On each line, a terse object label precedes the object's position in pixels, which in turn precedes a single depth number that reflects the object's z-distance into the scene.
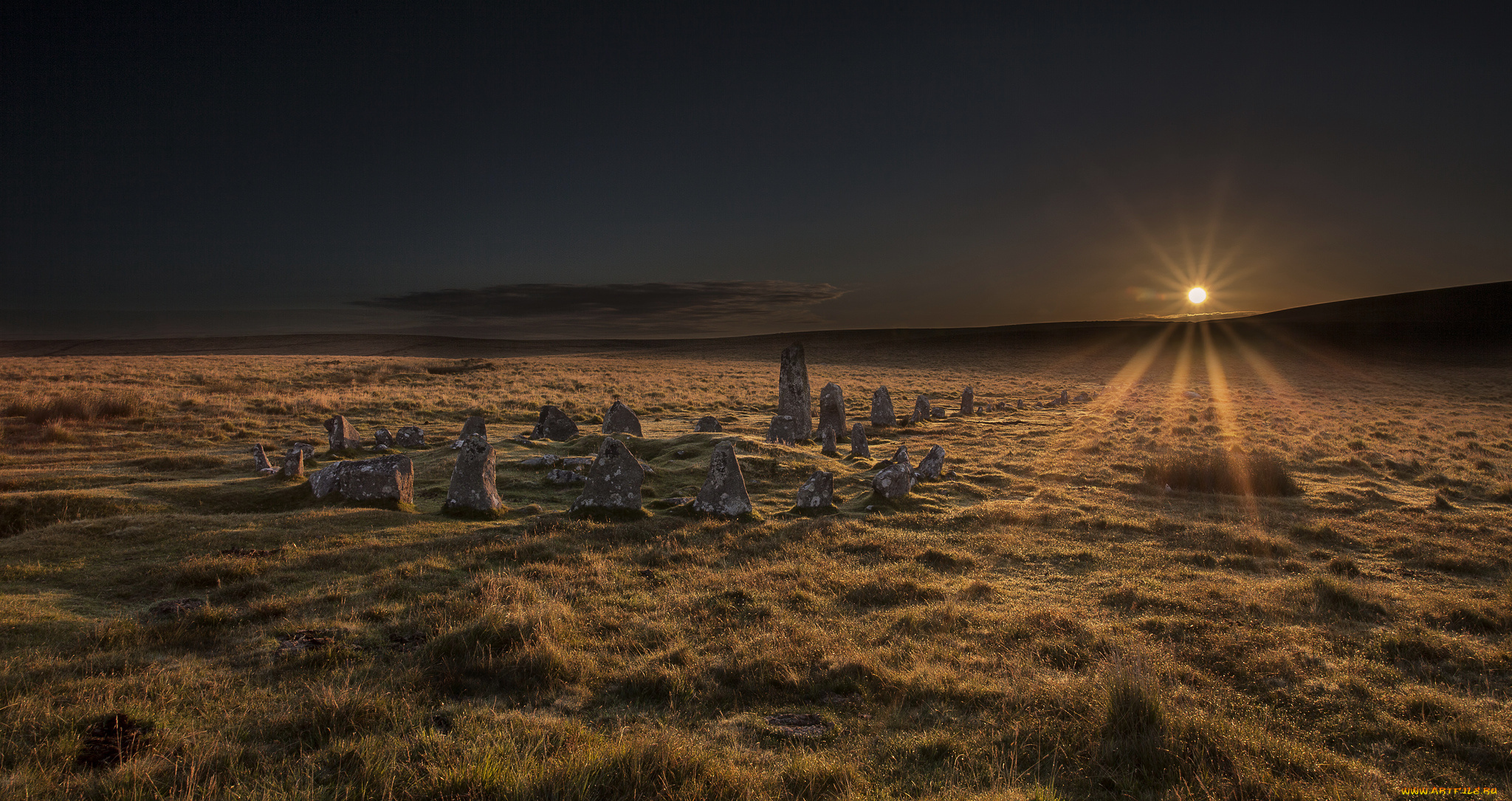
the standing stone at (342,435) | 17.77
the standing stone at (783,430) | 20.72
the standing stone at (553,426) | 20.58
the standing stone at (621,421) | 20.02
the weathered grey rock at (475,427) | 17.70
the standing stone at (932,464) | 15.98
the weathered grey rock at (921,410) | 27.52
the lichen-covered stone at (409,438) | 19.05
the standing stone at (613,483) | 12.11
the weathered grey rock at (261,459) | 14.73
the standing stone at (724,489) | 12.21
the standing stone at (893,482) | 13.52
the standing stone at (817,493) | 13.03
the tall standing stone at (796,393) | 21.77
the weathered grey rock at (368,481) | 12.09
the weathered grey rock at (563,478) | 14.79
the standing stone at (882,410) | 26.16
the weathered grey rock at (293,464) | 13.73
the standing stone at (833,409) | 22.00
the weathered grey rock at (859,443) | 19.08
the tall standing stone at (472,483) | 11.99
